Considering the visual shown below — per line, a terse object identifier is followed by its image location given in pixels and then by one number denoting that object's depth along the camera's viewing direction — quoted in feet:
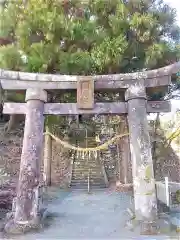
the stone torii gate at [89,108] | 12.38
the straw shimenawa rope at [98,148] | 17.13
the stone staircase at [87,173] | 28.61
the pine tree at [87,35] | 17.30
